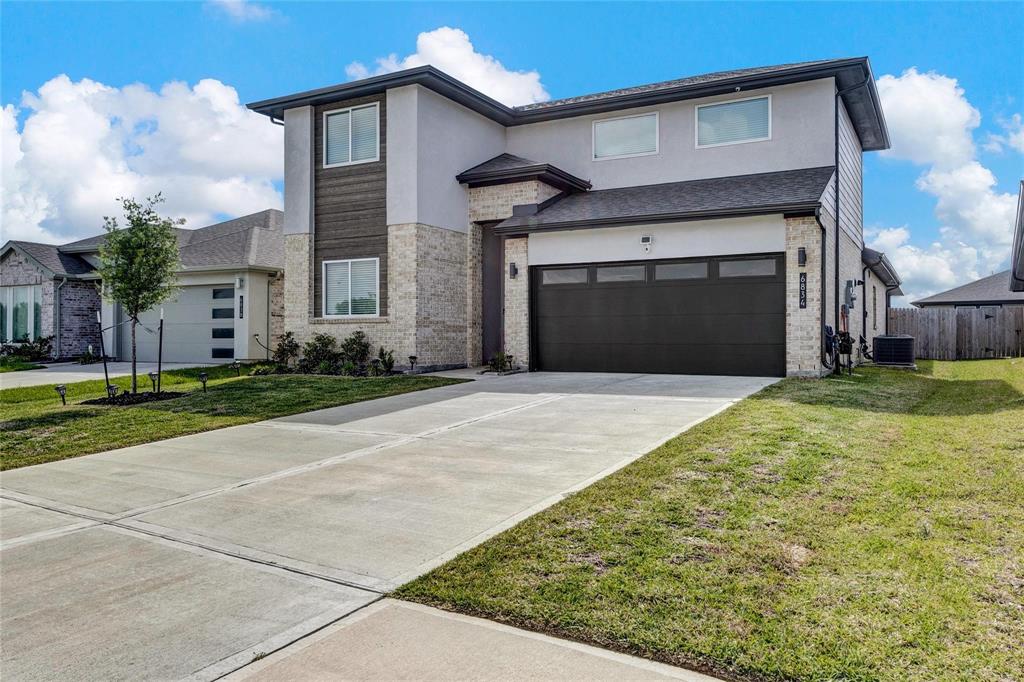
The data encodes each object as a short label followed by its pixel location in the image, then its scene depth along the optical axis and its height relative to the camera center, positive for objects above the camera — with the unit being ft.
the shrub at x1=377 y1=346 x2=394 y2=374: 50.88 -2.02
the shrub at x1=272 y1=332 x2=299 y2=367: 55.57 -1.49
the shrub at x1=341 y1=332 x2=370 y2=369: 52.70 -1.41
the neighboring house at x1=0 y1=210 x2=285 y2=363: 64.18 +3.48
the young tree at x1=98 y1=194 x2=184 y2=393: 39.73 +4.20
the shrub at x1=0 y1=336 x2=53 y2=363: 74.79 -1.94
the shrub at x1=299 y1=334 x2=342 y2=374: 53.52 -1.67
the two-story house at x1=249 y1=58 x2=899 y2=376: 44.73 +7.84
